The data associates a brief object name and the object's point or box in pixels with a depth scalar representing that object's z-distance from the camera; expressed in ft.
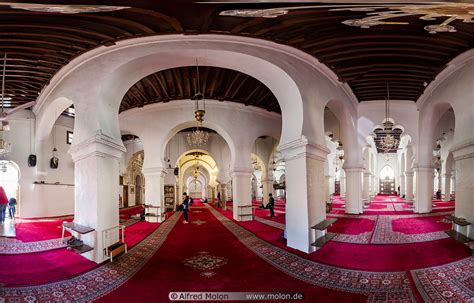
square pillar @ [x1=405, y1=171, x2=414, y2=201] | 69.87
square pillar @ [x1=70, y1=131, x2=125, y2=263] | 21.77
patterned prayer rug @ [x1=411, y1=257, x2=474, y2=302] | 14.71
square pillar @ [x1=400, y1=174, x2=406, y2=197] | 95.32
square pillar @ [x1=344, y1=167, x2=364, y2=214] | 43.88
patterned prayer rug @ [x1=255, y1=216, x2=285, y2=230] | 37.05
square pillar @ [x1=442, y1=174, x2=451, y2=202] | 70.13
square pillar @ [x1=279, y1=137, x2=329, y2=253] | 24.00
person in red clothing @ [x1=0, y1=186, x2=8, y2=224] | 38.19
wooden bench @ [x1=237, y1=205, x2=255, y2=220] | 43.98
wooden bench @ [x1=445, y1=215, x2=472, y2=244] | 23.38
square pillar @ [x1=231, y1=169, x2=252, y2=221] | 44.11
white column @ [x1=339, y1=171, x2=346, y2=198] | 91.33
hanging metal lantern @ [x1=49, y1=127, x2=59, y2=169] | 48.93
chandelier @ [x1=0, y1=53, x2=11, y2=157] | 25.94
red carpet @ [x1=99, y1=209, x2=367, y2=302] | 15.11
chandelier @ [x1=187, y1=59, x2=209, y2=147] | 41.16
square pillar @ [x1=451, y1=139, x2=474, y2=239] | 27.14
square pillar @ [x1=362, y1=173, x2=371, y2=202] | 66.95
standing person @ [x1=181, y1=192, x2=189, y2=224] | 43.78
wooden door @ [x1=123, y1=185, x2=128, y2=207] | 76.74
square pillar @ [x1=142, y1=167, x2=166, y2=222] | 43.88
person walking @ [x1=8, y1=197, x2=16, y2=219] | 43.27
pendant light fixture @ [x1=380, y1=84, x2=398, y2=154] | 41.01
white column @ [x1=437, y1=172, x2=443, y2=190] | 84.43
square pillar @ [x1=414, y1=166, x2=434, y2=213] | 44.21
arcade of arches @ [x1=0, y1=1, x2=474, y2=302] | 17.80
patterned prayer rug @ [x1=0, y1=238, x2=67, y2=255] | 25.23
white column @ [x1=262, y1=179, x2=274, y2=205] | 62.56
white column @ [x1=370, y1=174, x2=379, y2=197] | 97.39
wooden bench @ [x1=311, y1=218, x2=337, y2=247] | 23.09
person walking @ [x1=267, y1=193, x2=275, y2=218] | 46.99
